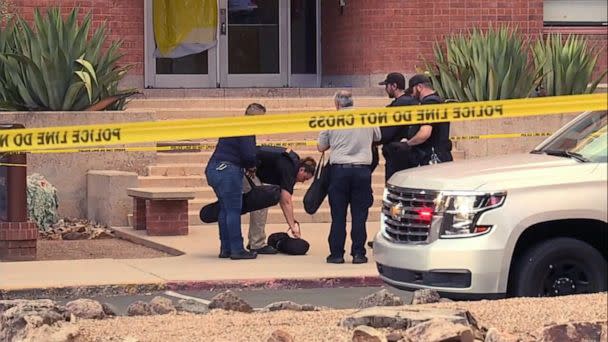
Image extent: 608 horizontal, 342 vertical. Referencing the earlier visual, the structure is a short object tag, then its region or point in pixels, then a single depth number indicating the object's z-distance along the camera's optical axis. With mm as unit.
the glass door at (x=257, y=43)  23812
